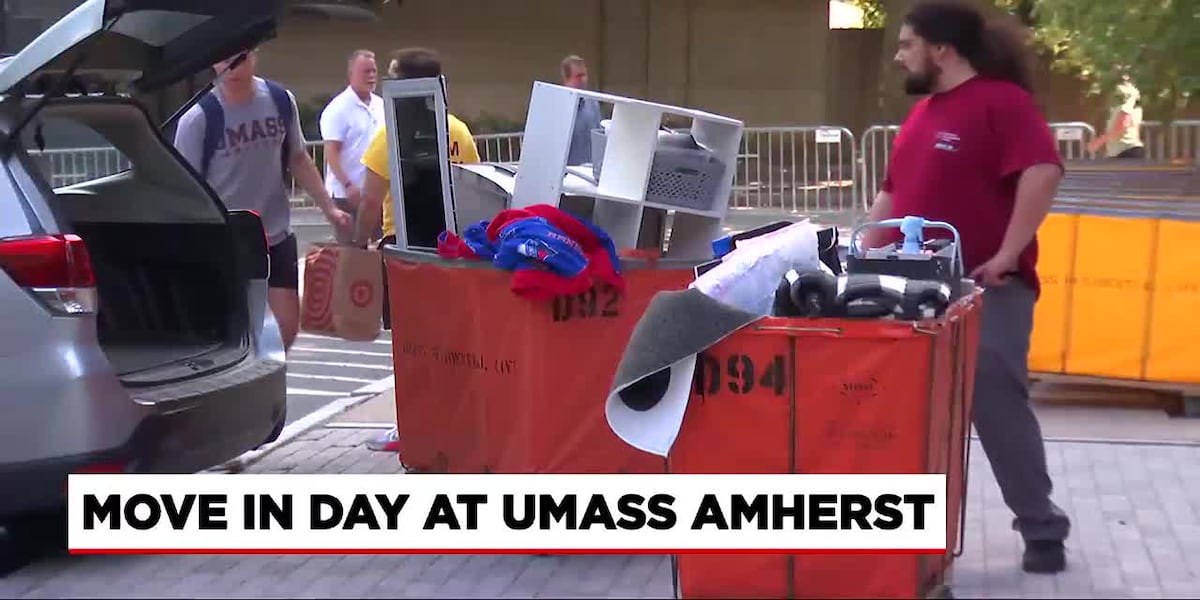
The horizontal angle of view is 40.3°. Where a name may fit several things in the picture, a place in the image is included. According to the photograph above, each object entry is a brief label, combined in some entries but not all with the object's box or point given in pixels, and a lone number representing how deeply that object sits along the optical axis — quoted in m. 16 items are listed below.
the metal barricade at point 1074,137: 14.48
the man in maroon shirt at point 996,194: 5.39
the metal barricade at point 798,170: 16.75
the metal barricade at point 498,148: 17.80
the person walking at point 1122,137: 12.73
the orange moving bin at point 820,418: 4.71
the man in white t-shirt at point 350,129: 9.79
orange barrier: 8.20
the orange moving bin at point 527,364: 5.72
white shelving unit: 5.98
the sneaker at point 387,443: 7.61
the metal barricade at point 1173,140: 14.66
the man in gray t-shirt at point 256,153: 7.46
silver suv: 5.33
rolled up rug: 4.74
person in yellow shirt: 7.45
